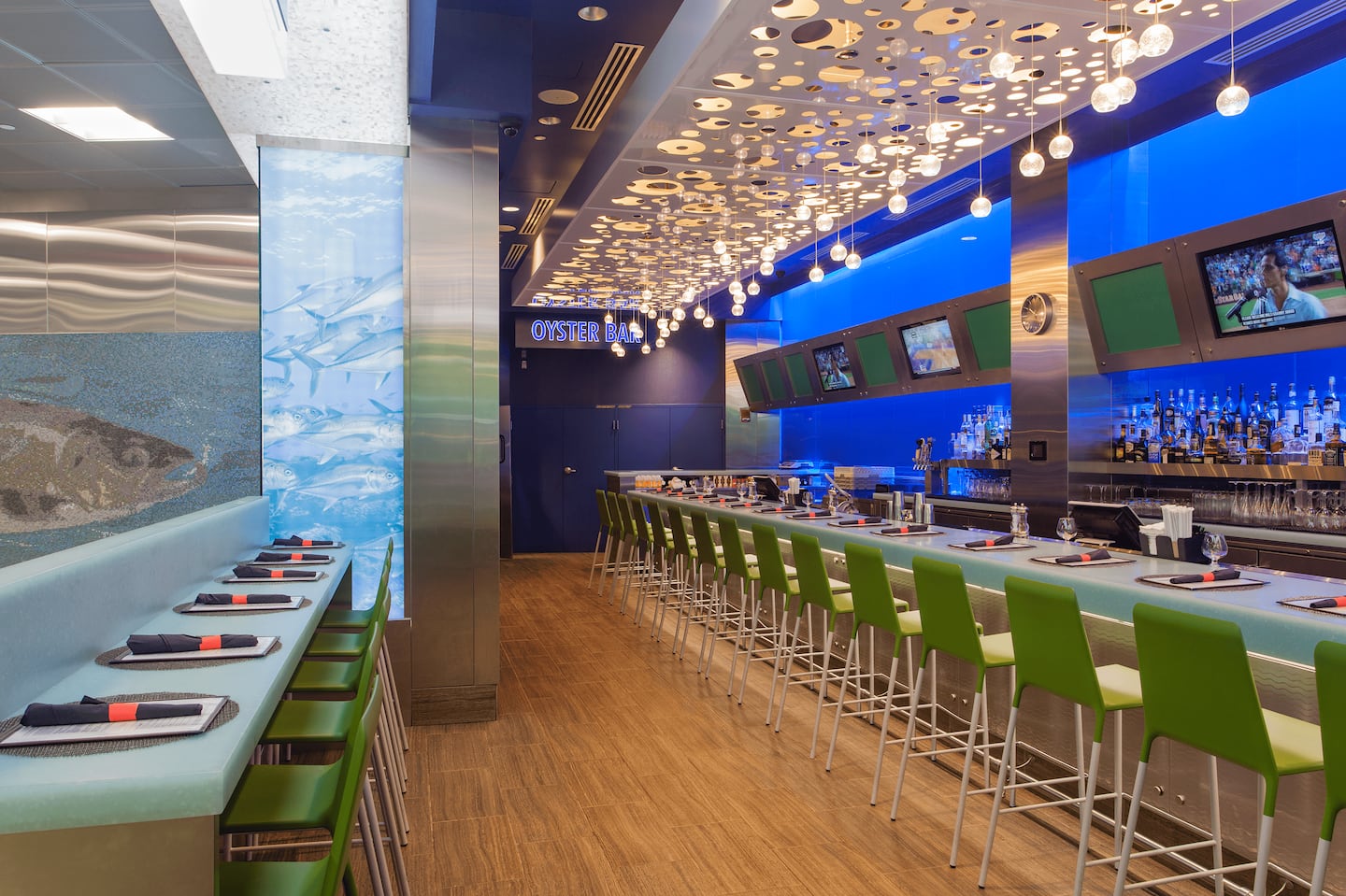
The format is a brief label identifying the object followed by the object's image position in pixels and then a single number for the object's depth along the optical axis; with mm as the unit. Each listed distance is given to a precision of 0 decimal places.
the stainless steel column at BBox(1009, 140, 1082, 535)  6320
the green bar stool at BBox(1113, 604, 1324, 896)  2229
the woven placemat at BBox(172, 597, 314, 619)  3000
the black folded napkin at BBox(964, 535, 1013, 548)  4477
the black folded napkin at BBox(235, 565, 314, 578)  3666
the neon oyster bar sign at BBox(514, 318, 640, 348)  13062
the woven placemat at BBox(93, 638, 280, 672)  2275
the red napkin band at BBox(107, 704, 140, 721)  1784
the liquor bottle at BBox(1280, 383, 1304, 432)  5238
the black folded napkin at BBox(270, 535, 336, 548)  4766
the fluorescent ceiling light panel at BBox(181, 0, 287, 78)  3797
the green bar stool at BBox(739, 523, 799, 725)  4965
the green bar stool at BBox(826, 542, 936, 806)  3805
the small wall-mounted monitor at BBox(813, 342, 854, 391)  9789
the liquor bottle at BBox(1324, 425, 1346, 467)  4762
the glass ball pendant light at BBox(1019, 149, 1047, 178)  3808
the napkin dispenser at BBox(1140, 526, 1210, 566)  3789
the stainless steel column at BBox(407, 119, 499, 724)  5070
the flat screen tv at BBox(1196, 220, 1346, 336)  4613
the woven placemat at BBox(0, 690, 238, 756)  1626
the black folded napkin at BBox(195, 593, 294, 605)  3121
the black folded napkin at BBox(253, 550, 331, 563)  4223
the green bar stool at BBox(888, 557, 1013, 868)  3291
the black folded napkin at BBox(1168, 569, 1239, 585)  3232
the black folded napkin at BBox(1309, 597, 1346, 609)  2777
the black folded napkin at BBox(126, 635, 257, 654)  2393
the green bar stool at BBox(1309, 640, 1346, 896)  1981
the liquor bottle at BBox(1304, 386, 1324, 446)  5054
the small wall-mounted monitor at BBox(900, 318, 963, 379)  7828
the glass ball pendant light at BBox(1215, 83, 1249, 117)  3012
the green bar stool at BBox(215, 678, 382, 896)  1637
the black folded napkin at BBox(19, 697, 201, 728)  1771
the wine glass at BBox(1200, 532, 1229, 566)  3477
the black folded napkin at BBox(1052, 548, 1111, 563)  3820
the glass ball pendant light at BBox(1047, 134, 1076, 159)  3682
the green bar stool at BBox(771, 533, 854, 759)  4438
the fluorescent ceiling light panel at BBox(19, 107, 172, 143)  4398
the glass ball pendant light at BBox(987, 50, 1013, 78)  3299
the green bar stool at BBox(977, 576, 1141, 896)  2754
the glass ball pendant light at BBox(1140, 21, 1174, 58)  2914
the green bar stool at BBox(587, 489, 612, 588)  9559
